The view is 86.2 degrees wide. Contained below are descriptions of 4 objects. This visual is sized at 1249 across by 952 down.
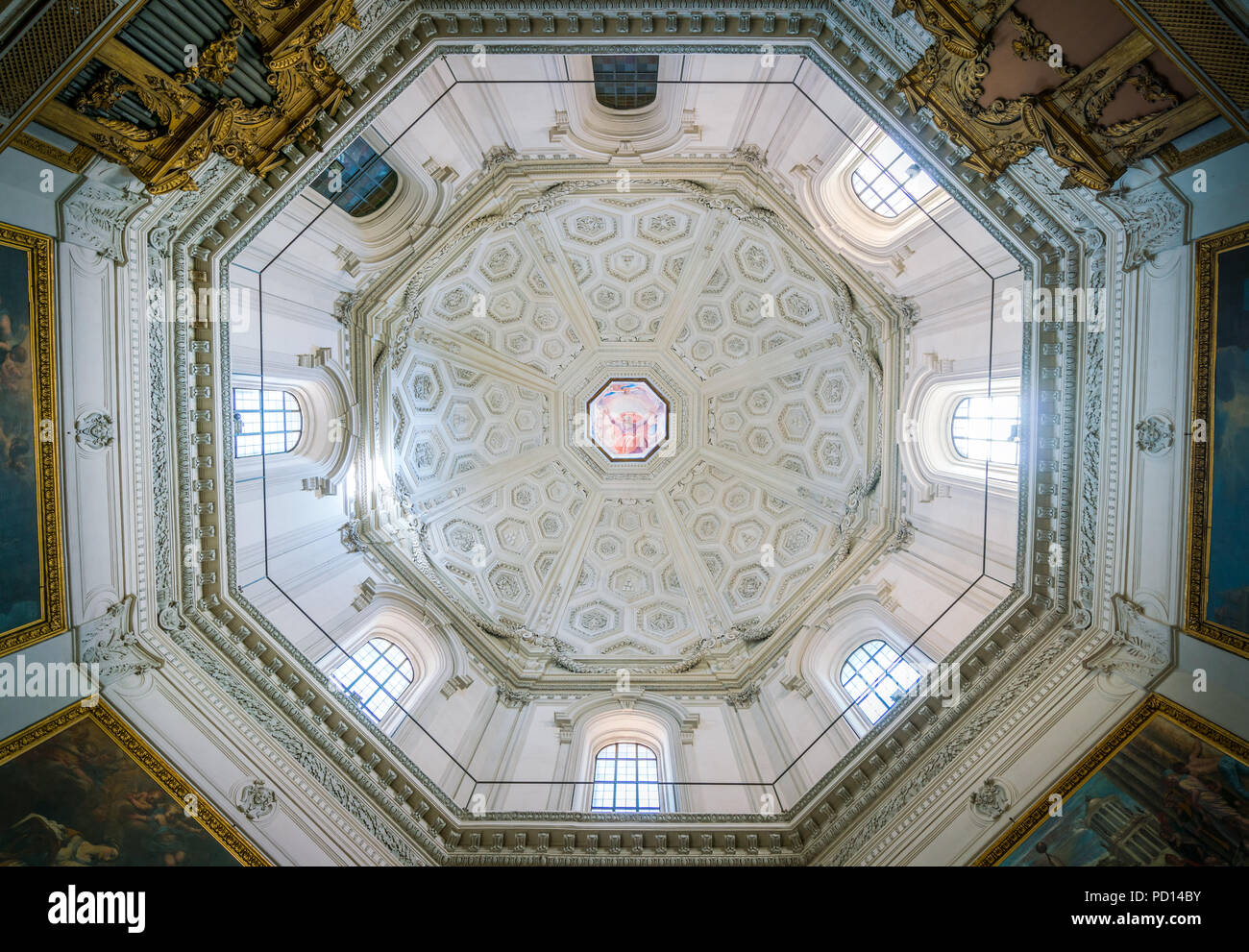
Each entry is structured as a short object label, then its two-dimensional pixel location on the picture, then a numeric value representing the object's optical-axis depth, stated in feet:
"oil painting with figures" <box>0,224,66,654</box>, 27.43
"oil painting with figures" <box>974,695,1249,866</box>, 27.94
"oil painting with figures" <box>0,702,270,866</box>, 29.50
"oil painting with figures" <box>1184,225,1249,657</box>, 26.09
